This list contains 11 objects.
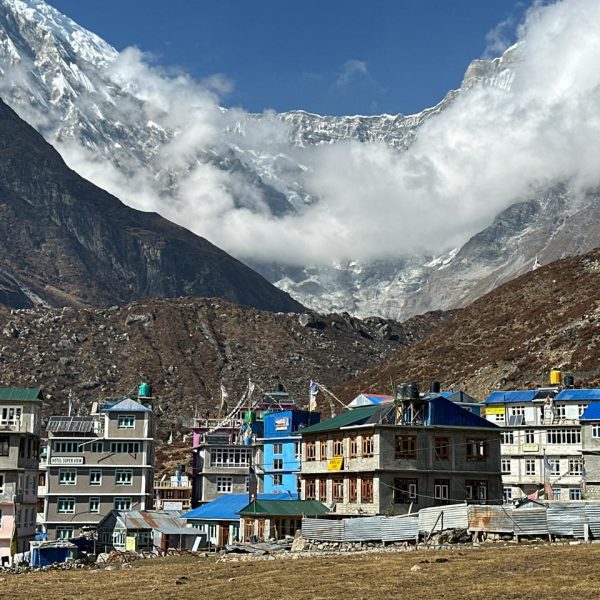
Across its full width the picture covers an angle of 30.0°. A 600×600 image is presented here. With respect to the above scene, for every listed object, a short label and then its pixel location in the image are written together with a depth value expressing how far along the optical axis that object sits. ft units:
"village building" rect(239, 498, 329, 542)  256.32
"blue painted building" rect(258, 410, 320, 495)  325.21
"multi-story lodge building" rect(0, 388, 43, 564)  255.50
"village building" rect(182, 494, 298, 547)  283.18
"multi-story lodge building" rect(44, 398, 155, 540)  335.06
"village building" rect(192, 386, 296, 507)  363.56
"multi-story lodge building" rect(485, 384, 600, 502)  335.26
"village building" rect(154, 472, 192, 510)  400.84
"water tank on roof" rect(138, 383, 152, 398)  388.98
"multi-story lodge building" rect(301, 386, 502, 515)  250.16
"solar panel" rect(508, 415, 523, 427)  361.92
